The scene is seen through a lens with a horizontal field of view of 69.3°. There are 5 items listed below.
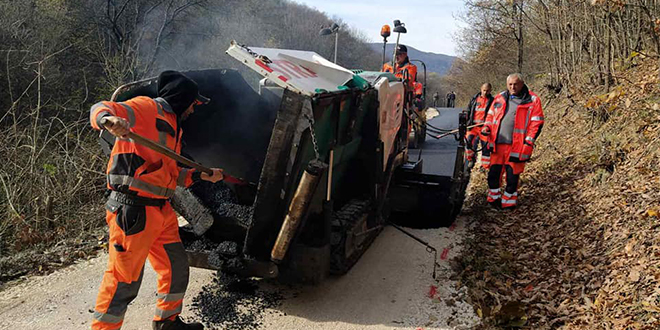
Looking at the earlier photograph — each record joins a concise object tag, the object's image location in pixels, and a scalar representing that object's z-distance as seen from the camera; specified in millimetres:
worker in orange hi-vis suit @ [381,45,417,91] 6981
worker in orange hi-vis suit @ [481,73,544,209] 5695
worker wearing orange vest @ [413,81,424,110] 8461
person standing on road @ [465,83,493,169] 7348
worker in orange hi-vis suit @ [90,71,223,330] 2779
